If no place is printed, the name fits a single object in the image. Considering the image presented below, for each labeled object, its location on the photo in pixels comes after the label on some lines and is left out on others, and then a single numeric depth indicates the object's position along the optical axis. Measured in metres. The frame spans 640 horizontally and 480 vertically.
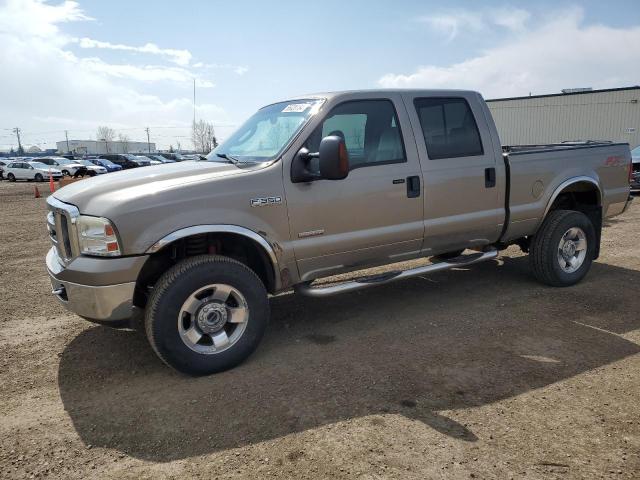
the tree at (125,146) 122.21
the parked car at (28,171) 34.31
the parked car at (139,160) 41.92
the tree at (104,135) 141.88
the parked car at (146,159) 43.05
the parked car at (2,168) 36.11
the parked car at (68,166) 33.66
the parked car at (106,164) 37.88
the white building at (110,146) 127.05
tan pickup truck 3.37
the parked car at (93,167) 34.31
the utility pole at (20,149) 107.94
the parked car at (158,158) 45.25
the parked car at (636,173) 13.73
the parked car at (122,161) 40.72
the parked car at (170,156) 47.71
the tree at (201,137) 82.19
